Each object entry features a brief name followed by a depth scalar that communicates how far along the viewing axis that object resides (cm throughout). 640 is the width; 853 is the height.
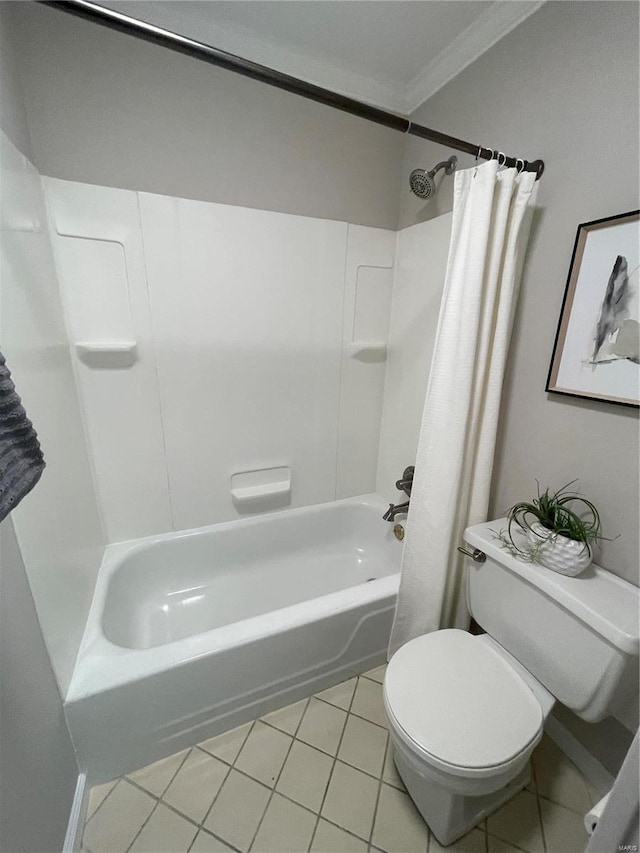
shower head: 137
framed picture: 92
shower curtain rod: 70
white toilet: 82
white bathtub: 104
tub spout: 174
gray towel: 47
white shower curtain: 107
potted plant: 95
